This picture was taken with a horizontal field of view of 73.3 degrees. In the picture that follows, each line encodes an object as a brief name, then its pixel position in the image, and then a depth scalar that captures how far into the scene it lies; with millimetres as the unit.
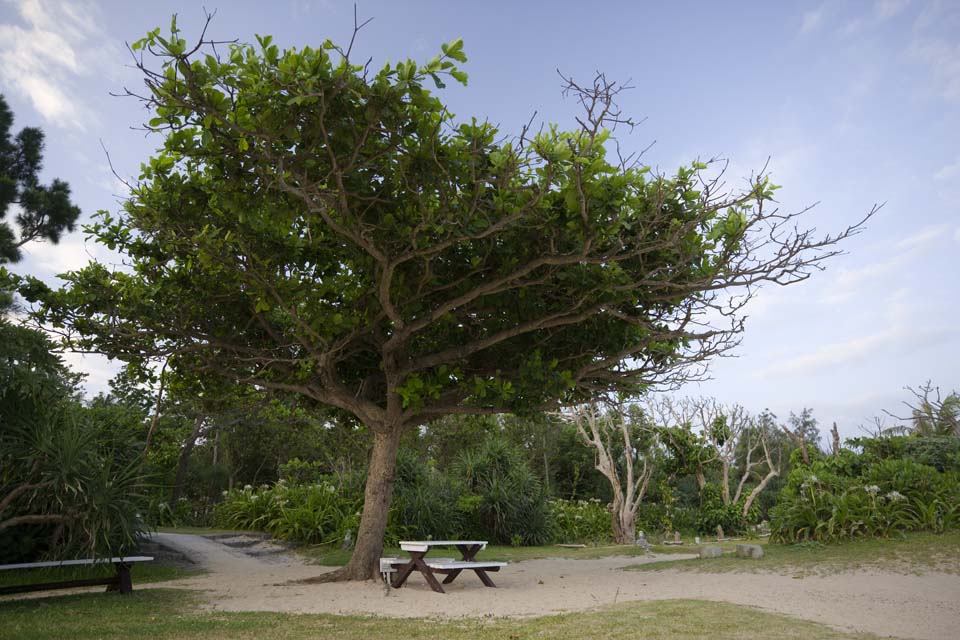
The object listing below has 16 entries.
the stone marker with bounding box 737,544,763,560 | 9961
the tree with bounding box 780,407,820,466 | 42569
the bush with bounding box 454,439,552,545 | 16109
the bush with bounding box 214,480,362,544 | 14340
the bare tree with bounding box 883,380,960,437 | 10711
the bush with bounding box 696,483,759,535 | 20609
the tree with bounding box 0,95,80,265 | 11922
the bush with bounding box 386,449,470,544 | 14641
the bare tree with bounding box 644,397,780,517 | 21906
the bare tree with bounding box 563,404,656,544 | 19469
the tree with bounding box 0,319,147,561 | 6539
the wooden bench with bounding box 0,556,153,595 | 7211
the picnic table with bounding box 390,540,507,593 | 8398
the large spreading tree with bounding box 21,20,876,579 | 6215
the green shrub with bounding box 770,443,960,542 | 10172
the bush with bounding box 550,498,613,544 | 19031
